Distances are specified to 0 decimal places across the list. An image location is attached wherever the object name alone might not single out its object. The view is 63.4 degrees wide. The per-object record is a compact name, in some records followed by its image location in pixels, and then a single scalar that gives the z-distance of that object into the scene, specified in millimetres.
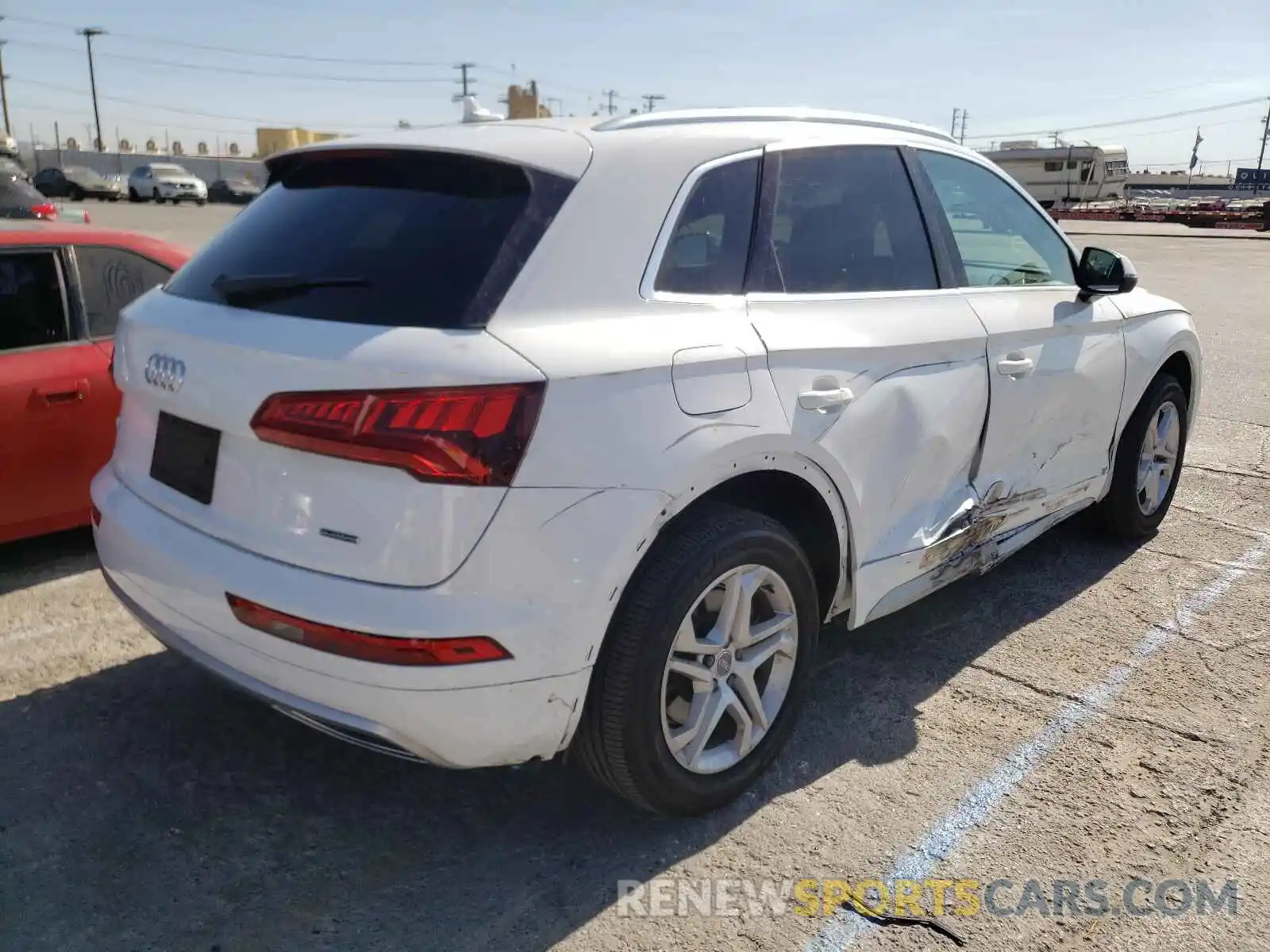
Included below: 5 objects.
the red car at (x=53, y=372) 4125
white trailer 50688
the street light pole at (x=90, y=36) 82375
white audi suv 2213
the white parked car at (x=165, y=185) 46719
